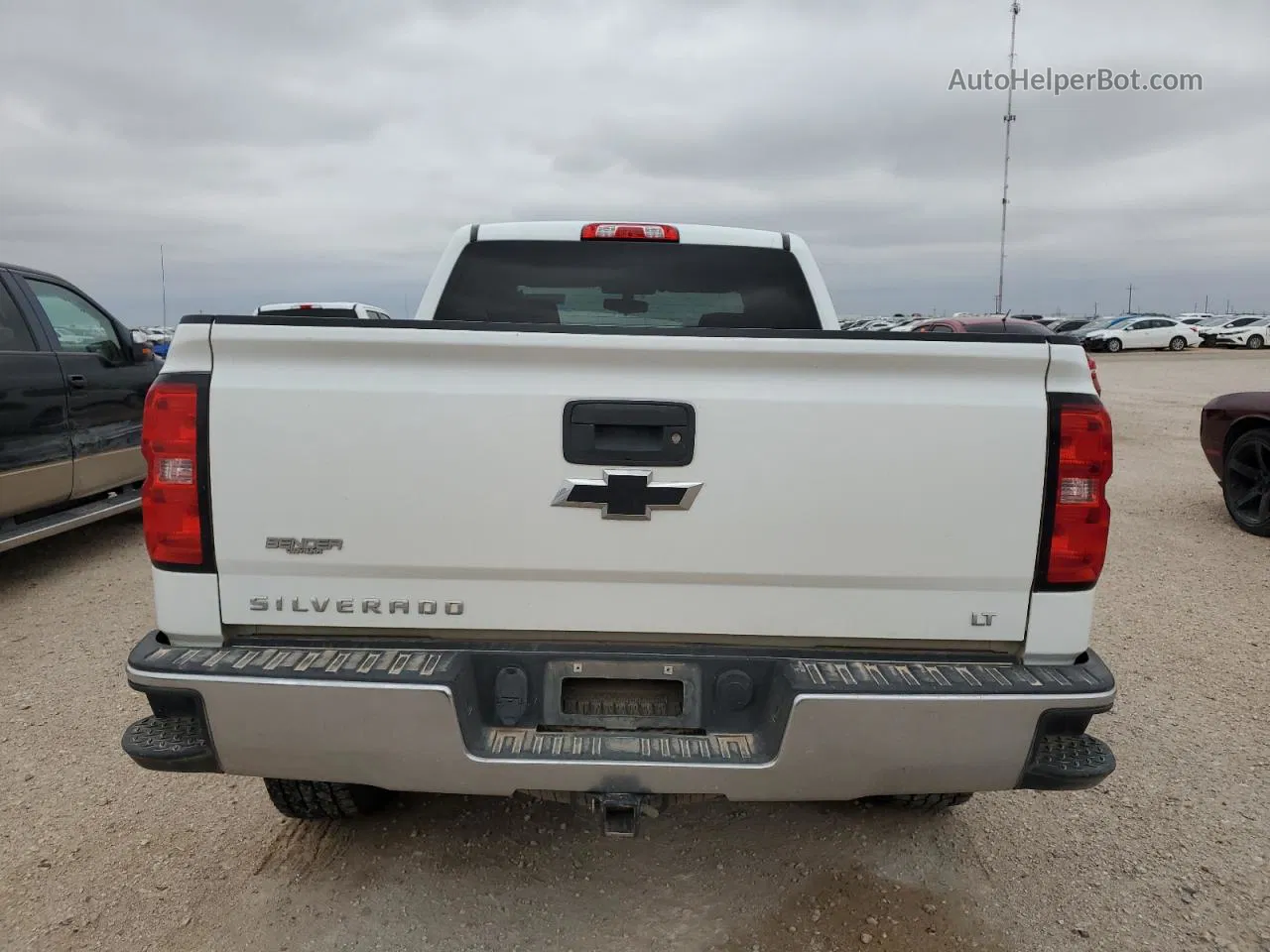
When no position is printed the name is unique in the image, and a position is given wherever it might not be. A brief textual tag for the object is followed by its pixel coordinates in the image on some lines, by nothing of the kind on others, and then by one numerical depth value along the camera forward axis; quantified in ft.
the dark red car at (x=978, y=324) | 65.01
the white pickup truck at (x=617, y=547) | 6.84
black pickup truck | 17.12
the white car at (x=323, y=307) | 35.88
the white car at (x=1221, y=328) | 133.49
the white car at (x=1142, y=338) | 125.39
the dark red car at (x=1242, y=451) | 22.59
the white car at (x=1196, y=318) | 176.44
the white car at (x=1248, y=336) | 128.77
